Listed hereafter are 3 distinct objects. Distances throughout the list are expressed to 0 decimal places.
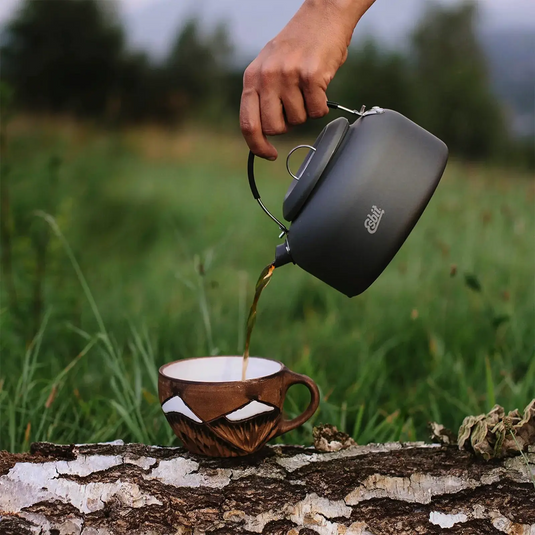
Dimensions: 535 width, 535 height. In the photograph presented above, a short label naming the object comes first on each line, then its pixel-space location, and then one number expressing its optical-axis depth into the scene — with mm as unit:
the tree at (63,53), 13898
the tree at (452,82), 12180
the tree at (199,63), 17609
